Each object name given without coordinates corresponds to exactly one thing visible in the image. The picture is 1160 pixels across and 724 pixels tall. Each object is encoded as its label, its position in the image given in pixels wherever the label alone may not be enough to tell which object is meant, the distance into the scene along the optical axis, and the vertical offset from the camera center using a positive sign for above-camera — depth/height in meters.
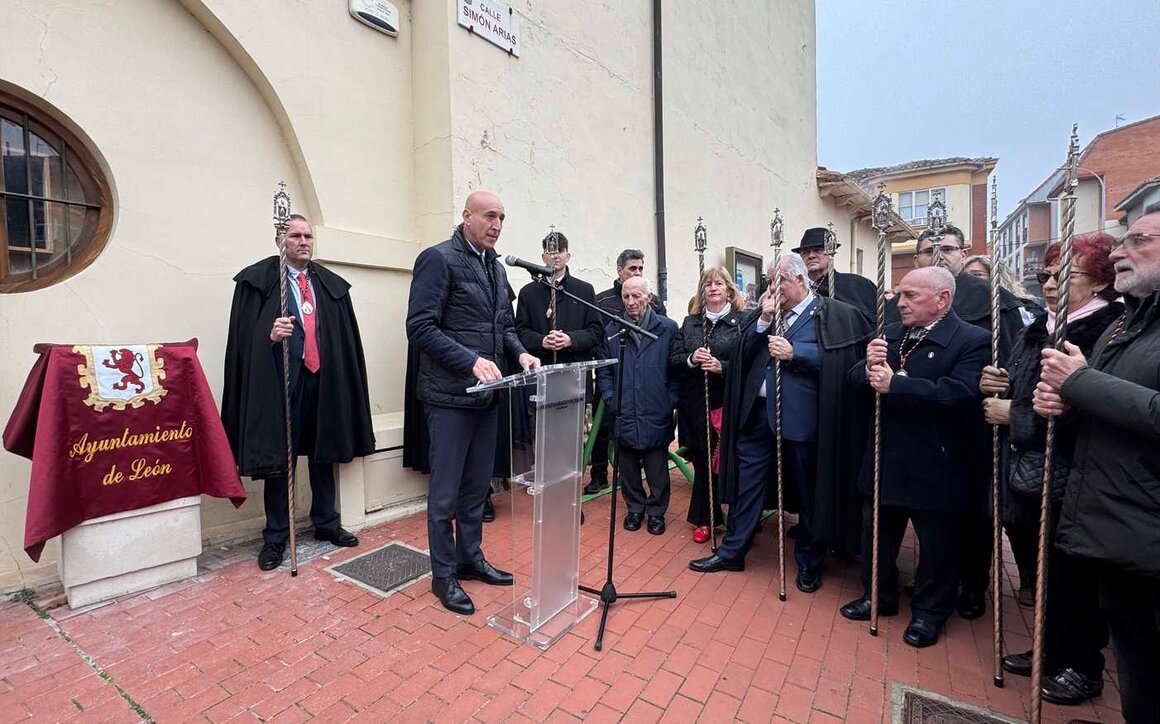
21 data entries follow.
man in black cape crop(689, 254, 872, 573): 3.16 -0.53
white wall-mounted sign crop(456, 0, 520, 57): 4.76 +3.00
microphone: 2.74 +0.42
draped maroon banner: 2.84 -0.44
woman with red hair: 2.26 -0.52
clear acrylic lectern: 2.67 -0.73
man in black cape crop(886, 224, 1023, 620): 2.80 -0.08
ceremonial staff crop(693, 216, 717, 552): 3.88 +0.04
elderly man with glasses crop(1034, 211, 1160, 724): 1.68 -0.41
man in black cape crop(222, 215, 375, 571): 3.47 -0.21
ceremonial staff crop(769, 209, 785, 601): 3.16 -0.38
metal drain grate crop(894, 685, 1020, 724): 2.21 -1.52
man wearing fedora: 4.49 +0.58
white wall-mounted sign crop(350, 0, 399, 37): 4.39 +2.78
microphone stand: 2.74 -1.33
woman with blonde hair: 3.93 -0.08
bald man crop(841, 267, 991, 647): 2.64 -0.41
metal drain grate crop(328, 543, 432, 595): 3.35 -1.41
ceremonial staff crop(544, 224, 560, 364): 3.32 +0.75
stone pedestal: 2.97 -1.13
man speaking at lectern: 2.94 -0.02
